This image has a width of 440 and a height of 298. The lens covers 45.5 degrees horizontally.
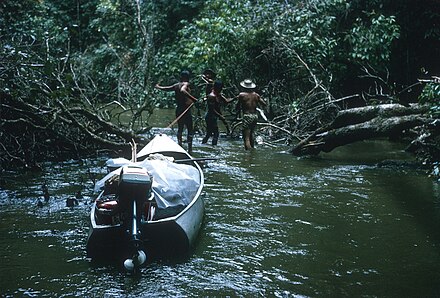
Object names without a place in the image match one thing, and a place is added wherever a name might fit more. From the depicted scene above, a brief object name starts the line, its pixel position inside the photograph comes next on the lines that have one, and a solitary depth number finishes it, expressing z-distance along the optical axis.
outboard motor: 5.12
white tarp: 5.87
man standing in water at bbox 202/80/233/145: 12.30
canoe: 5.19
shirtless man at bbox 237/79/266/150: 12.44
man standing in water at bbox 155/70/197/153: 11.77
